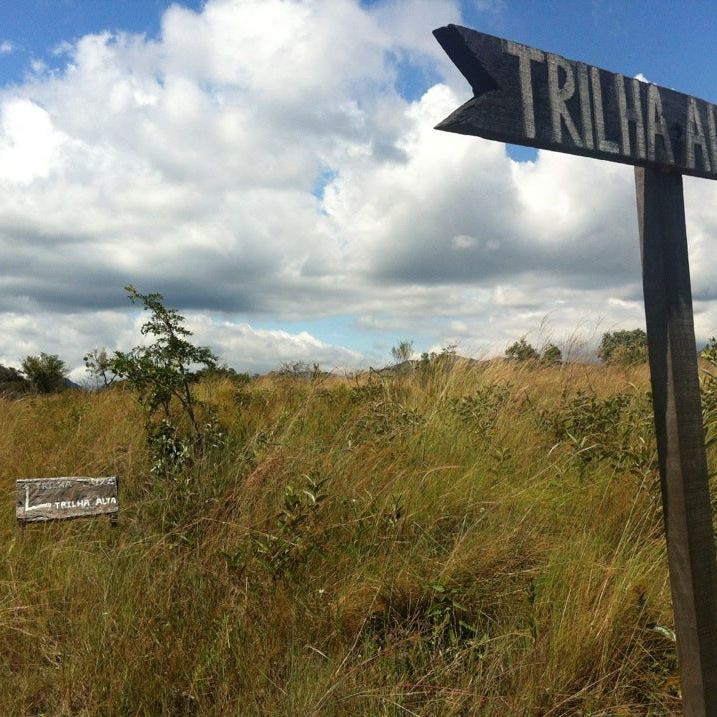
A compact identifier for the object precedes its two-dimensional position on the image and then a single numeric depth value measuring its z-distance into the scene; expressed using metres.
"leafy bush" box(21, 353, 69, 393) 15.83
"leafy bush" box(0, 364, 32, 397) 15.88
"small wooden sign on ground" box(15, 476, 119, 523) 3.83
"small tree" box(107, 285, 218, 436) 5.68
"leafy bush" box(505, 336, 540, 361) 8.58
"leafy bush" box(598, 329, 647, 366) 9.59
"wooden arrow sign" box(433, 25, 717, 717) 2.23
